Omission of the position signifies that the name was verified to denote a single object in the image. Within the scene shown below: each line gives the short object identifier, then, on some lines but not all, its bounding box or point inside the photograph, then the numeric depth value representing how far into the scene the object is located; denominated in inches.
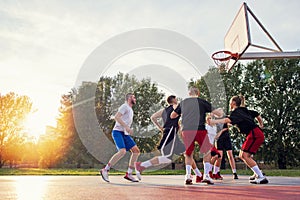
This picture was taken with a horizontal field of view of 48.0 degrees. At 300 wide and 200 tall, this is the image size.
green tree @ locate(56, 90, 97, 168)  1422.2
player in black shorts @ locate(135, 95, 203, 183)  305.9
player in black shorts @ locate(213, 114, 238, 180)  354.0
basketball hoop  383.1
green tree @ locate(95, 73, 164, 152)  1357.0
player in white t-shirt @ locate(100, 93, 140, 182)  290.7
